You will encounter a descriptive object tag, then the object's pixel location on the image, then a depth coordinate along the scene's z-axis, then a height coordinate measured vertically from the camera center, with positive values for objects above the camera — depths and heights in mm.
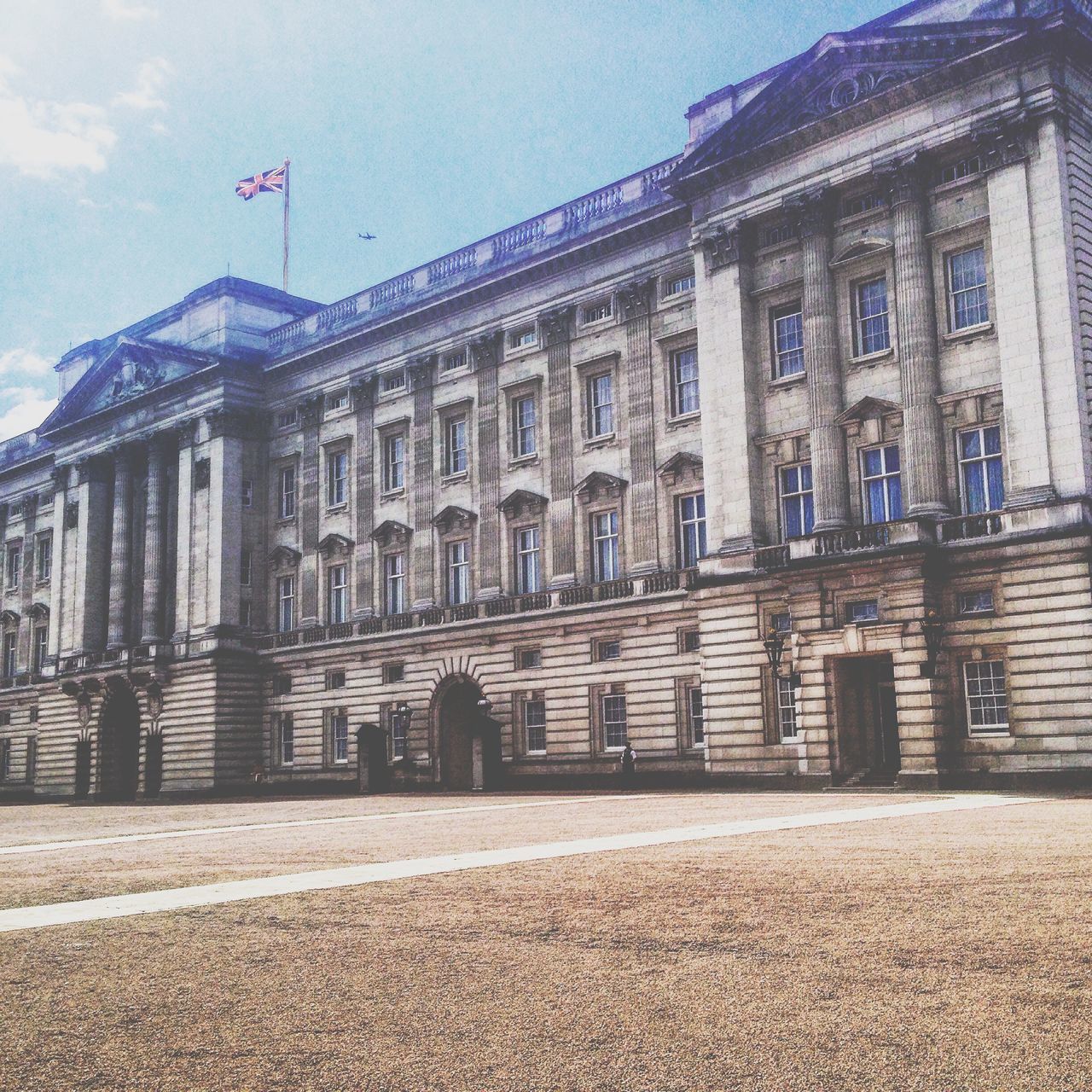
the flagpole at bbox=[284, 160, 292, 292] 74288 +29025
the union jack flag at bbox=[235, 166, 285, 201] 70250 +30278
